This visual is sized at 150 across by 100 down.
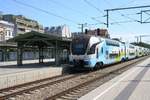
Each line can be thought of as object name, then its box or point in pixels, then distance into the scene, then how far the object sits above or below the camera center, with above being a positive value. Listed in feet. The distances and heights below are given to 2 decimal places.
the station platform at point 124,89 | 42.55 -5.81
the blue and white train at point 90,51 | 88.28 -0.32
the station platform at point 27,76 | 58.75 -5.16
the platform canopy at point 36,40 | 103.17 +3.42
